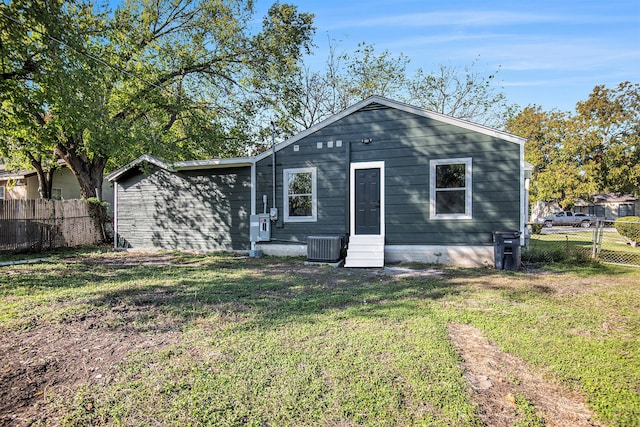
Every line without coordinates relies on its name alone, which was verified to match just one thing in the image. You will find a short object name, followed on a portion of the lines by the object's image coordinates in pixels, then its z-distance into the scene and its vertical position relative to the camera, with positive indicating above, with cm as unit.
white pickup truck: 2855 -142
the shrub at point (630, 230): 1299 -107
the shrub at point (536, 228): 1901 -140
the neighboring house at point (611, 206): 3519 -40
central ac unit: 880 -111
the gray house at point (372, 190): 832 +35
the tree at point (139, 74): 820 +394
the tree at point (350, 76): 2272 +808
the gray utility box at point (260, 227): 1004 -66
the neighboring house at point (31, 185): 1917 +114
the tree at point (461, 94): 2288 +713
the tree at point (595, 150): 2745 +419
